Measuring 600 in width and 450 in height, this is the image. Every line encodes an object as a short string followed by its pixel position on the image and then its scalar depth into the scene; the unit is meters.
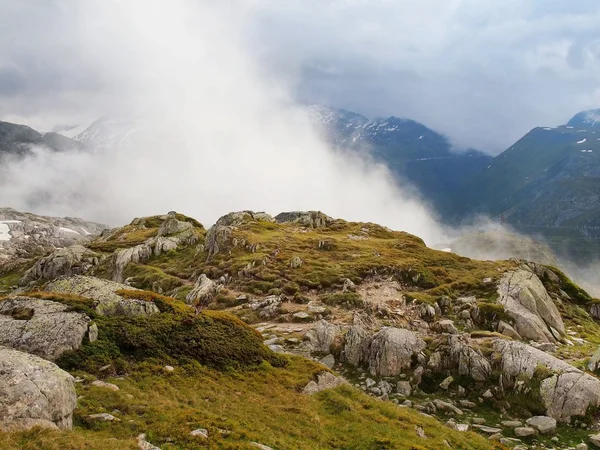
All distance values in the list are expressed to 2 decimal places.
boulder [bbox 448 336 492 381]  30.98
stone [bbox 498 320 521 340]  43.86
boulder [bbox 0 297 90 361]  21.80
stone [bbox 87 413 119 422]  16.81
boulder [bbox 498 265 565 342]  45.03
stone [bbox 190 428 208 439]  16.47
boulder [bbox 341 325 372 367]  34.81
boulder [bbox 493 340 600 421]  26.41
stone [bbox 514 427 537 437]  24.67
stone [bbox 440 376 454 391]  30.62
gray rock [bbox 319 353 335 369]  34.50
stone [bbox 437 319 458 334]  42.44
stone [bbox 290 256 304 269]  66.88
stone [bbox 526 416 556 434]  25.05
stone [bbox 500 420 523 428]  25.67
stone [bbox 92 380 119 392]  19.77
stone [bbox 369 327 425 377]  32.88
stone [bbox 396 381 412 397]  30.22
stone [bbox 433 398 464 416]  27.36
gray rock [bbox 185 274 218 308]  53.78
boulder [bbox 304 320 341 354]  37.09
